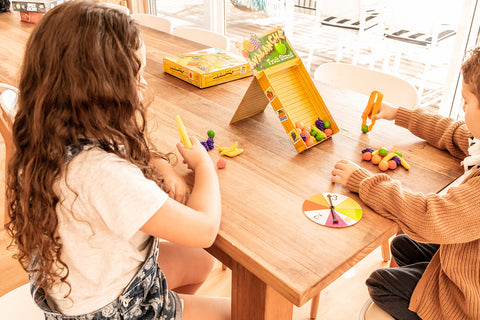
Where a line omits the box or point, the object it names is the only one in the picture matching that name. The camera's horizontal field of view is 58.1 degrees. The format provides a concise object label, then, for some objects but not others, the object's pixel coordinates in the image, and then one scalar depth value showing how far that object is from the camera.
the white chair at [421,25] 2.52
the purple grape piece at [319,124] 1.22
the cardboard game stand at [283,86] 1.17
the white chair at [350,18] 2.92
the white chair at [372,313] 1.02
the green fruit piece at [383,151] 1.09
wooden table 0.78
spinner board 0.87
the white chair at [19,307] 1.02
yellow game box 1.58
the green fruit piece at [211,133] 1.18
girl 0.75
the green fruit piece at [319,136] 1.19
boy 0.86
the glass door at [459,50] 2.21
